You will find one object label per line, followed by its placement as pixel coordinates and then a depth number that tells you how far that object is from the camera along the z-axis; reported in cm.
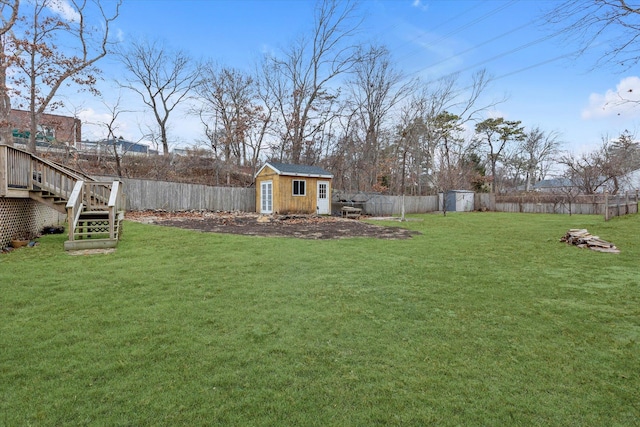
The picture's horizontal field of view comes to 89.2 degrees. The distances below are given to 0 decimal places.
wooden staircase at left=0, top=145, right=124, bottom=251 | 618
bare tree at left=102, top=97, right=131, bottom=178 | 1795
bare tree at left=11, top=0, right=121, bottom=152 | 1372
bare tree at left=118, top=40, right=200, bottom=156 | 2153
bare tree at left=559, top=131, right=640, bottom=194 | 2148
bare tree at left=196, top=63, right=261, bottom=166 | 2256
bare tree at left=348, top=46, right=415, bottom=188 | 2581
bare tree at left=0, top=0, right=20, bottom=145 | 1271
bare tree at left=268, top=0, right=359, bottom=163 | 2411
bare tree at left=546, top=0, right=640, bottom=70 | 497
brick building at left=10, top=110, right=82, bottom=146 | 1496
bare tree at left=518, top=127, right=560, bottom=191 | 3356
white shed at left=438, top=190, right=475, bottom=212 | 2414
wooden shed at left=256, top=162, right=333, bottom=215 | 1658
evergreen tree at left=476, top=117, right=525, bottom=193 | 3175
